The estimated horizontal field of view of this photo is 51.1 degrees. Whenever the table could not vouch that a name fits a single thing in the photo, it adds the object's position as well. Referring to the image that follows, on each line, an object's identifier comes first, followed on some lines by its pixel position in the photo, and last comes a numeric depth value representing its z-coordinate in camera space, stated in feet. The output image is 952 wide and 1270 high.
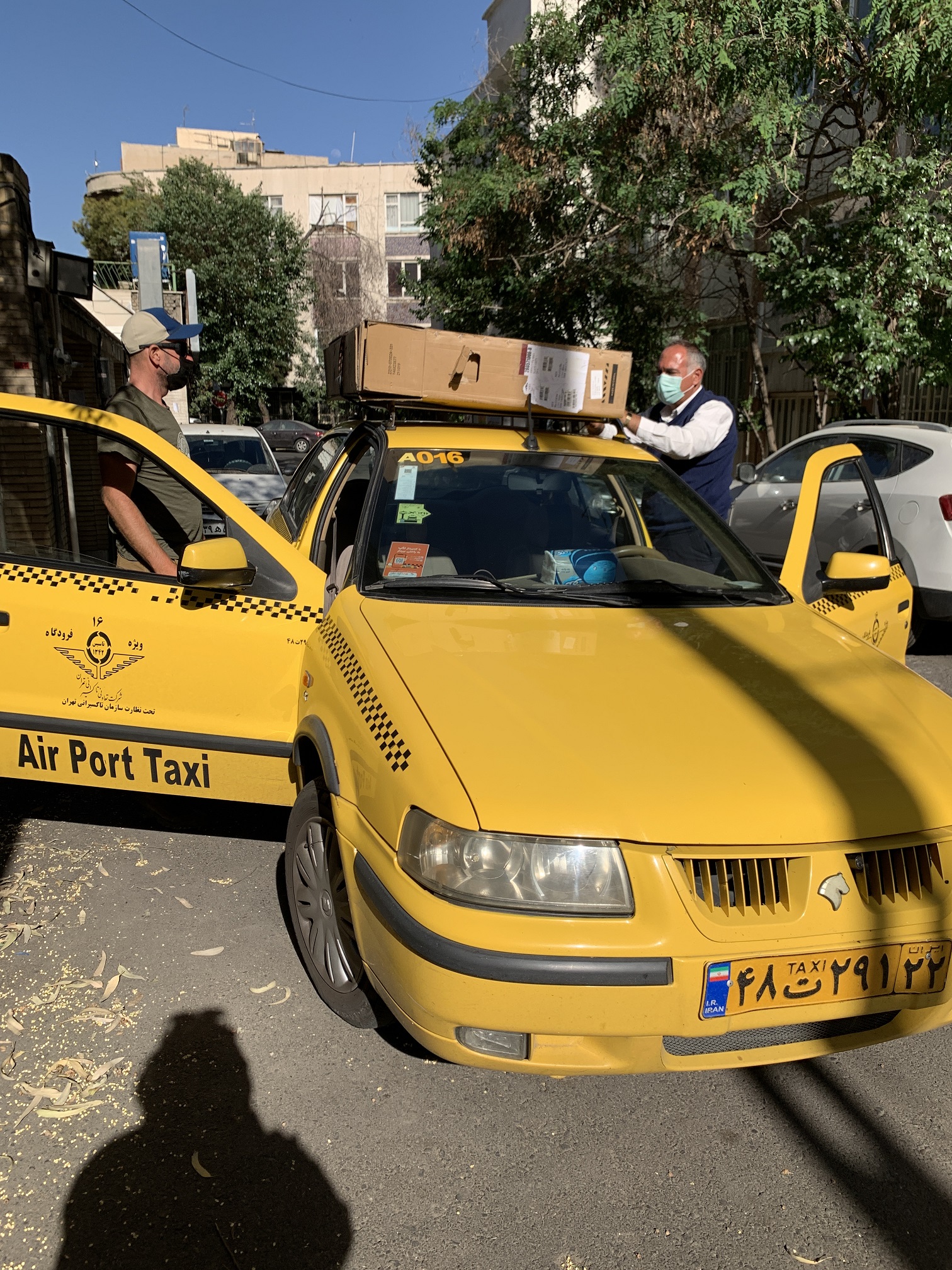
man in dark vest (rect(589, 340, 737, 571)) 16.65
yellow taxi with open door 6.81
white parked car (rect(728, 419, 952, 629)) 22.76
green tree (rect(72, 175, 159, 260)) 143.95
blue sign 56.99
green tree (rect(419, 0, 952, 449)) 32.20
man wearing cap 12.26
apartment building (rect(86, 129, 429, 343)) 168.14
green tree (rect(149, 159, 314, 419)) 118.93
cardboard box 12.59
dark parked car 118.93
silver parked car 37.40
